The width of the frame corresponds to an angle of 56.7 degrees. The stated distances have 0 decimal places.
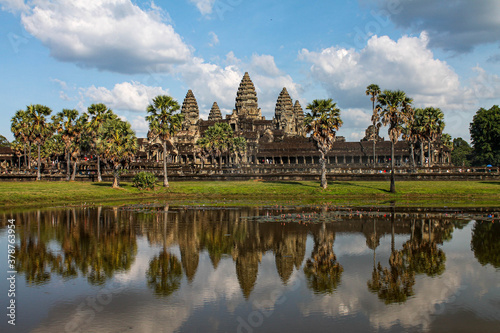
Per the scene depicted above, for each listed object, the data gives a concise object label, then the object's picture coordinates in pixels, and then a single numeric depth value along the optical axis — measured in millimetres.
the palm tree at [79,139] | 73688
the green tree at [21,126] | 75562
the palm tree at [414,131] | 79250
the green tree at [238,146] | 108875
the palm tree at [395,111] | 56469
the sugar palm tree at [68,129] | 74250
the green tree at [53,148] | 103562
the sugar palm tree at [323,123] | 59406
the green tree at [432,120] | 78925
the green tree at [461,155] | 148375
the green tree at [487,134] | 107250
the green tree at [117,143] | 61156
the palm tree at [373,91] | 79062
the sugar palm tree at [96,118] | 70688
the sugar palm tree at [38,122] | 75250
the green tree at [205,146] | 97831
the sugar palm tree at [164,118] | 64875
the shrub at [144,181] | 60188
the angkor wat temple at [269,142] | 115188
